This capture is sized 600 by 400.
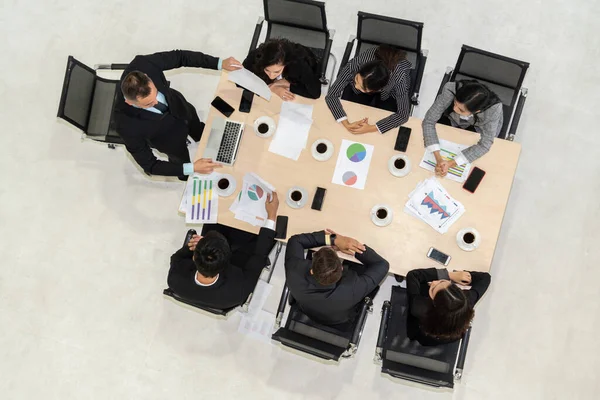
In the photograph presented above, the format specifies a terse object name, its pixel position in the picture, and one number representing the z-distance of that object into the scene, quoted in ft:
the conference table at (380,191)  10.36
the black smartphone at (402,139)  10.74
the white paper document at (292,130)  10.96
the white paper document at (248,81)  10.93
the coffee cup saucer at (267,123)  11.05
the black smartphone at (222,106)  11.25
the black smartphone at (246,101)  11.25
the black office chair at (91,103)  11.38
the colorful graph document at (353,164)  10.68
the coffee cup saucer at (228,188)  10.86
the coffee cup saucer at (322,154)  10.79
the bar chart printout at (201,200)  10.85
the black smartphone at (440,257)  10.26
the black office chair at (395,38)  11.19
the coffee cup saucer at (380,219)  10.43
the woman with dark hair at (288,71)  10.98
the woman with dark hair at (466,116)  10.18
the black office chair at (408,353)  9.90
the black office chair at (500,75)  10.83
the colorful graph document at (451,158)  10.53
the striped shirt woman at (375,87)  10.67
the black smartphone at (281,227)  10.64
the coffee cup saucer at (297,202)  10.66
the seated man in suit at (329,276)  9.33
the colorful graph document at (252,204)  10.77
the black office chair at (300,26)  11.60
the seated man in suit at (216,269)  9.59
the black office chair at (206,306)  10.63
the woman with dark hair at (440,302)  9.33
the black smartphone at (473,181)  10.44
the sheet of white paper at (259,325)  12.84
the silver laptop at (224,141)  11.01
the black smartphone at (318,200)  10.61
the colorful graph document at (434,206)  10.37
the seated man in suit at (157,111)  10.28
